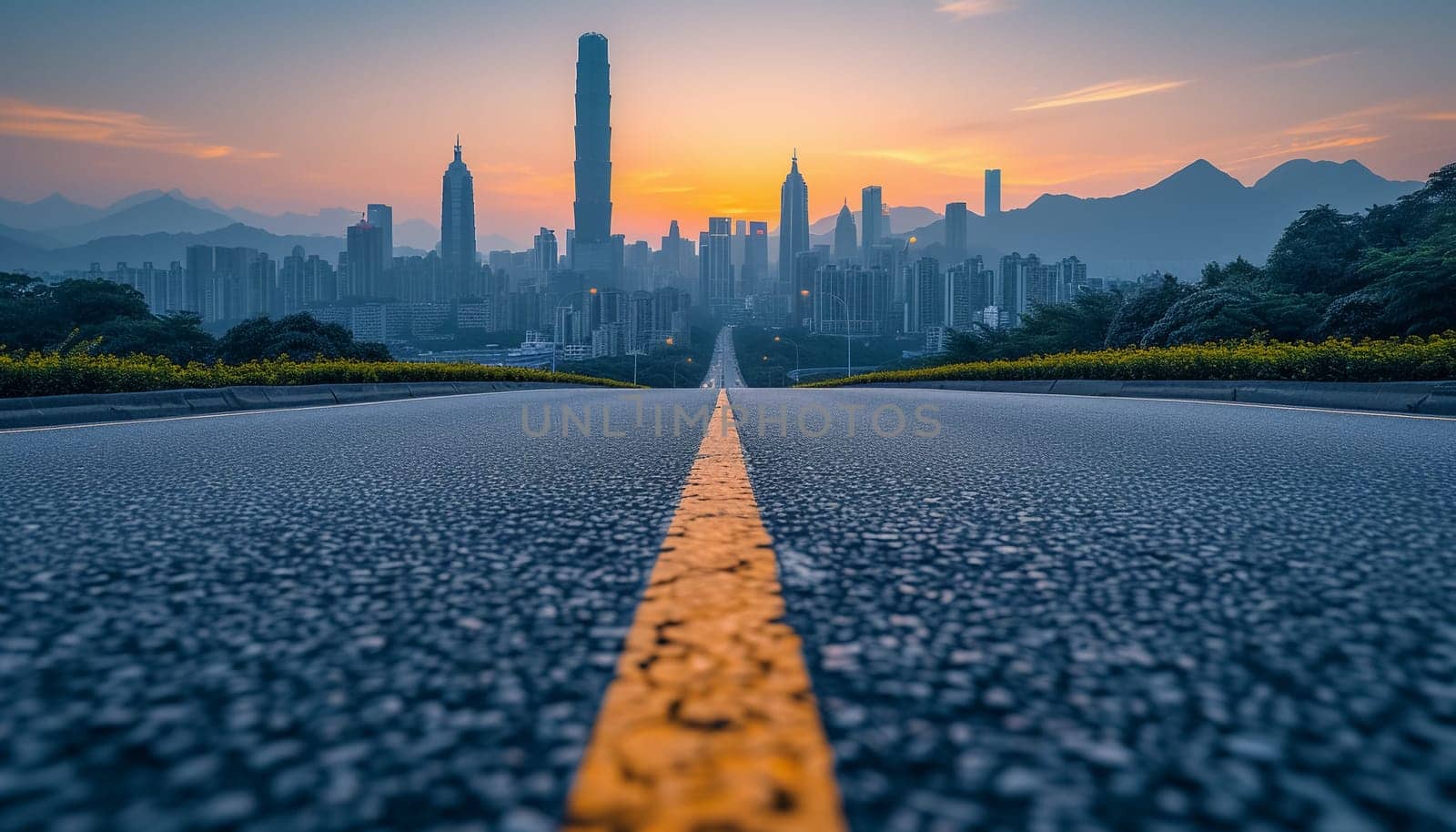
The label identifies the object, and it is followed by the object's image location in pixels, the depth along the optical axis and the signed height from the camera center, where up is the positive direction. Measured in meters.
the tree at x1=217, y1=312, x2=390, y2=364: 45.72 +2.00
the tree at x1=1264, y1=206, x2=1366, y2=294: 37.00 +5.66
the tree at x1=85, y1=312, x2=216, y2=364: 49.94 +2.45
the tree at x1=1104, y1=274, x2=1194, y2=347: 43.00 +3.54
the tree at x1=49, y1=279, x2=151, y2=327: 57.44 +5.03
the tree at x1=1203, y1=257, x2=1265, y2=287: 40.94 +5.62
